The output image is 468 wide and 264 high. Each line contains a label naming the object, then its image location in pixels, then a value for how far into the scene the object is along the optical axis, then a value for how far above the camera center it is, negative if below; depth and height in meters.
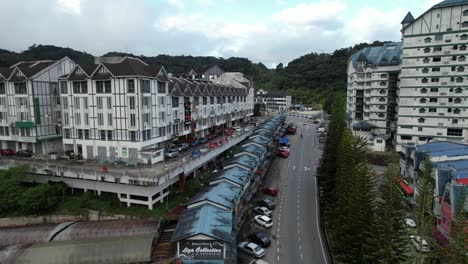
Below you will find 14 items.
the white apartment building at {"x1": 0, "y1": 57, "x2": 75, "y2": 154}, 39.34 -0.67
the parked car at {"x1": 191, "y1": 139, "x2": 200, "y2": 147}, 46.84 -6.74
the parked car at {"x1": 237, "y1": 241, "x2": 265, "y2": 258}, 22.74 -11.79
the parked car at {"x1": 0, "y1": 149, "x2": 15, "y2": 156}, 40.42 -7.18
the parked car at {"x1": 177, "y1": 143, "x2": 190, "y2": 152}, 42.16 -6.73
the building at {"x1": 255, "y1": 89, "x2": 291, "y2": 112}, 124.31 +1.07
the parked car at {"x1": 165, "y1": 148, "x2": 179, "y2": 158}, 37.78 -6.81
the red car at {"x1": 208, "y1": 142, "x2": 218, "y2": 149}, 40.48 -6.26
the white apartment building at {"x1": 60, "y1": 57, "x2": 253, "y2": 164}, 34.50 -1.18
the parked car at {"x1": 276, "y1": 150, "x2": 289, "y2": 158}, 51.41 -9.23
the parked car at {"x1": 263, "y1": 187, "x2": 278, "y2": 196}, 34.66 -10.75
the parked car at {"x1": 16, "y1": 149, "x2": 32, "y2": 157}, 39.22 -7.13
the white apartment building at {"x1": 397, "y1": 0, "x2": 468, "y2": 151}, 44.59 +4.30
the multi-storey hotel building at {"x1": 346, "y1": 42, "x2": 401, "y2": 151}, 55.84 +1.58
